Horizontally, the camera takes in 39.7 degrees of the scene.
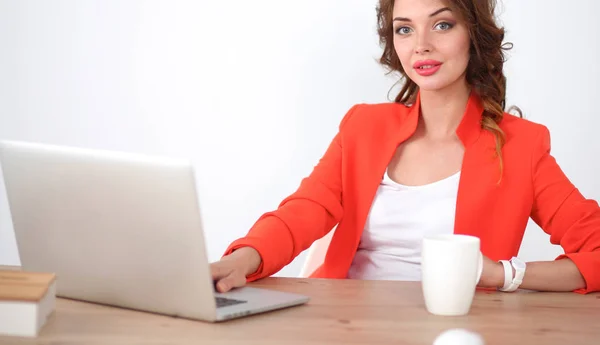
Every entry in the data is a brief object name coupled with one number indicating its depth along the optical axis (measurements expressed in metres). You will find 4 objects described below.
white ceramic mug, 1.23
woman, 1.92
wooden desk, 1.09
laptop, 1.11
